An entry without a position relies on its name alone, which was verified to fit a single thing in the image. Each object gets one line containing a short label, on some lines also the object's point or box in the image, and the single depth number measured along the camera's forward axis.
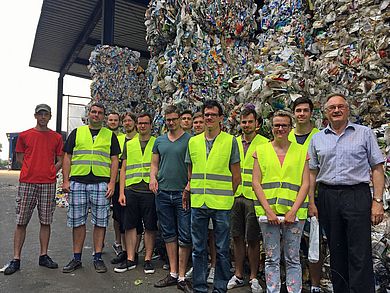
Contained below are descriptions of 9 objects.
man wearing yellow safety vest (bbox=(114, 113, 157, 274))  4.26
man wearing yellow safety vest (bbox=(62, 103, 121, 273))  4.19
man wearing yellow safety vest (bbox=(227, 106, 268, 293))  3.60
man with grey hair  2.80
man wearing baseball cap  4.18
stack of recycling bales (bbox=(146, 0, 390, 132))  3.77
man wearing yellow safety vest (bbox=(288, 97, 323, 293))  3.26
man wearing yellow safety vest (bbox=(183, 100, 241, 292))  3.31
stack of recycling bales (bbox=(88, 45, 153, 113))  8.61
